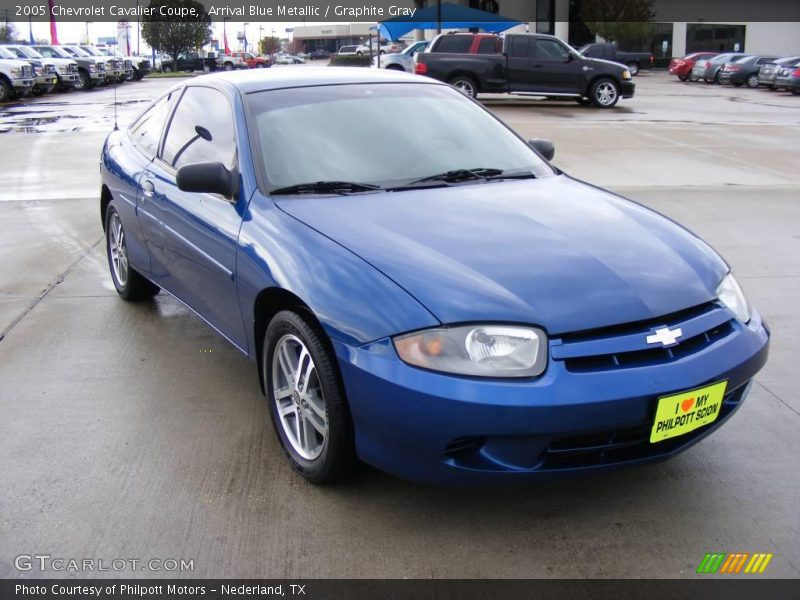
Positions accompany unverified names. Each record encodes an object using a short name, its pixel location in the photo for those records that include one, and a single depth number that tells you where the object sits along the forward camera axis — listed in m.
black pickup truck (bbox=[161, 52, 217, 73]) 55.93
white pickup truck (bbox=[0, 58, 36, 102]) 25.12
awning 27.98
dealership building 49.91
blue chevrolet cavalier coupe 2.63
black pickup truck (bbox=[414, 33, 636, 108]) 21.36
